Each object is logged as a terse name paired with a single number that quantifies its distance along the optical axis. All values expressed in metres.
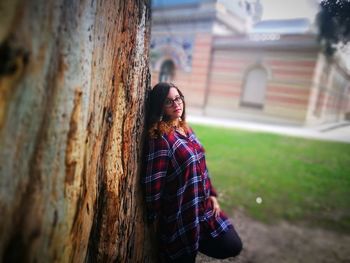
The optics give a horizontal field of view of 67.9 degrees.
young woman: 1.69
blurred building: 13.73
